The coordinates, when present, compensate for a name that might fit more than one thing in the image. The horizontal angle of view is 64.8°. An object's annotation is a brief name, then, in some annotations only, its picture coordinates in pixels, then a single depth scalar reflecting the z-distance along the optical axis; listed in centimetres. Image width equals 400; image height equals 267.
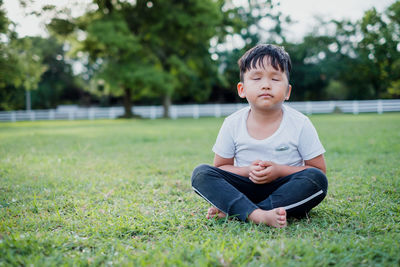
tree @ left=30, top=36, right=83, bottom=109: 3747
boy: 221
